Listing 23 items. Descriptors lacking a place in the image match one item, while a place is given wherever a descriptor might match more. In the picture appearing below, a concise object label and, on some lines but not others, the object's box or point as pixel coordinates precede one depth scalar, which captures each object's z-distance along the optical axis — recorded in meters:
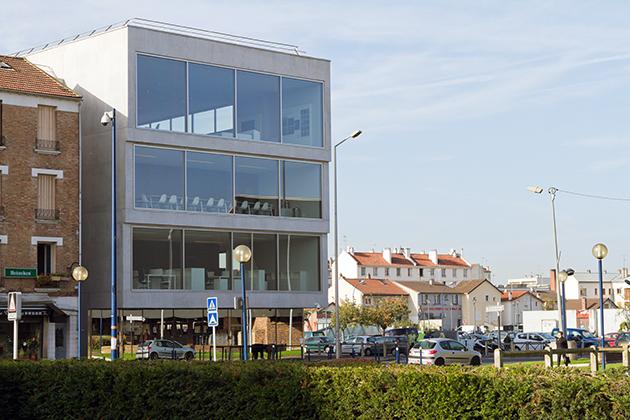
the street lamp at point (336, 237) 47.38
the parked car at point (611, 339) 69.38
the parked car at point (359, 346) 60.82
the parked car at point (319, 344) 63.36
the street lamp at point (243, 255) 30.53
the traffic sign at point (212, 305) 30.98
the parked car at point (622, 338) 66.31
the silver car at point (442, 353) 48.69
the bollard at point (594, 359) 22.52
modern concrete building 45.66
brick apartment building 43.28
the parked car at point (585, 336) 68.62
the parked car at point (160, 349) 46.06
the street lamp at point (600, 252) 33.19
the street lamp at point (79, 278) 39.00
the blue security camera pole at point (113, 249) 37.38
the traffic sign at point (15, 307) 30.59
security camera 39.25
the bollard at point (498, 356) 20.49
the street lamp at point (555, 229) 61.97
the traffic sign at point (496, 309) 51.78
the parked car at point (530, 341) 68.12
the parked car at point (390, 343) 59.65
